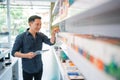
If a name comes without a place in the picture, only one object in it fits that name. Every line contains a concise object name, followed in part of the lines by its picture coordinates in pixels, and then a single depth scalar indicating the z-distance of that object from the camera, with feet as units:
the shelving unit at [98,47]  1.84
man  9.93
